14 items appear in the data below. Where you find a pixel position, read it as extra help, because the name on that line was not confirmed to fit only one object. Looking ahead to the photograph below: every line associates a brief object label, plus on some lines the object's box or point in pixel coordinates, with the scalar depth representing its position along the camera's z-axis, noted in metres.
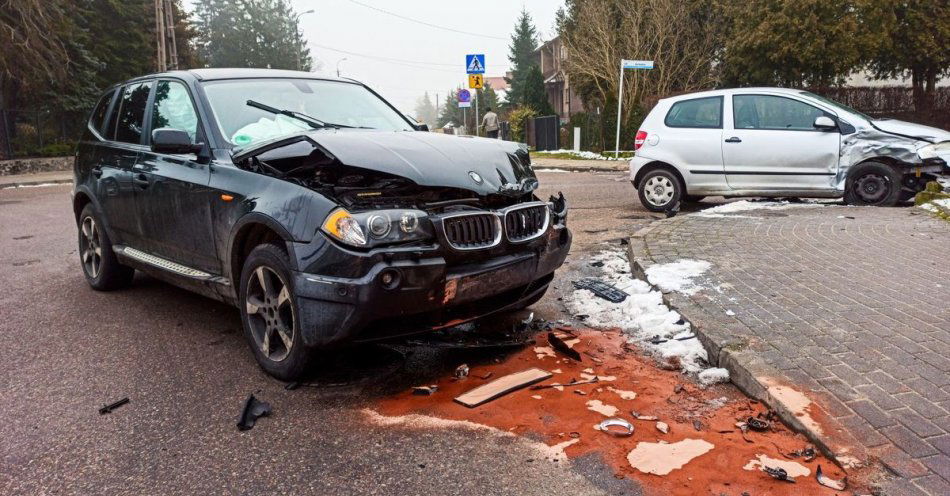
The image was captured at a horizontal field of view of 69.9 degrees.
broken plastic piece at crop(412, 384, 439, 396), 3.62
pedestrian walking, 22.55
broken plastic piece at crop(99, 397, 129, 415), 3.53
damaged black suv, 3.42
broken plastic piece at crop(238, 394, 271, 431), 3.32
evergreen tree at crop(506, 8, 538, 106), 77.44
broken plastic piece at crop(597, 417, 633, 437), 3.10
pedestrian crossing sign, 21.09
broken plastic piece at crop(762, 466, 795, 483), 2.67
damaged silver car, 9.15
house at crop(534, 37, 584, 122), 53.09
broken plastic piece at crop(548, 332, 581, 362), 4.07
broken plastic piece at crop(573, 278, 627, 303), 5.31
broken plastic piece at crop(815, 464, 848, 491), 2.59
